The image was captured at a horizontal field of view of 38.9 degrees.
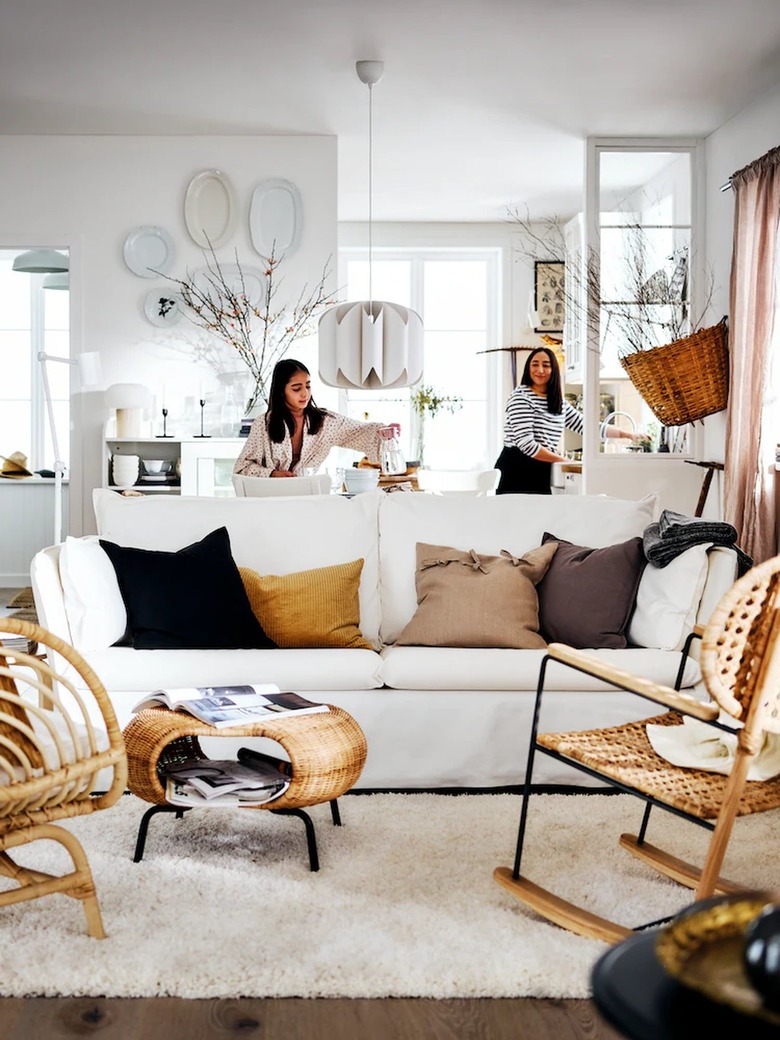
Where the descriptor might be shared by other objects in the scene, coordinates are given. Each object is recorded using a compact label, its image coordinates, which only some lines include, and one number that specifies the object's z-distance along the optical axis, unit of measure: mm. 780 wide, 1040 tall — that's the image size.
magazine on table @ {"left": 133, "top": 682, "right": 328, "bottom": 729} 2578
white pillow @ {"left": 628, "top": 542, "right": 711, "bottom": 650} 3324
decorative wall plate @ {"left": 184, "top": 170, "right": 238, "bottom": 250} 6934
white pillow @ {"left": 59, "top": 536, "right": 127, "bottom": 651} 3262
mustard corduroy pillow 3393
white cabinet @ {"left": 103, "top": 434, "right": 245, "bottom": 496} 6758
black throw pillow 3311
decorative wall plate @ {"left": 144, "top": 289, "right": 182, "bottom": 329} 6984
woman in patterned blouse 5102
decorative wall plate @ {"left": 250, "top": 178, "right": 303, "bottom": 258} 6941
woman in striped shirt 5801
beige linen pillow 3363
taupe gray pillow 3393
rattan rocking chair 1981
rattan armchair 2076
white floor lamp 4848
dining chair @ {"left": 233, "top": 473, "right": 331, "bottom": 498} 4496
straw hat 5070
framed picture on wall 9359
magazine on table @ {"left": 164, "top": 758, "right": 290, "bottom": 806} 2529
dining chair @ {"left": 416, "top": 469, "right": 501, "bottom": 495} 6496
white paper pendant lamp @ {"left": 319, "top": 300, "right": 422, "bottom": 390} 4754
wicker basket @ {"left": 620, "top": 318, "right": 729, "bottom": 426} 6074
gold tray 963
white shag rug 2041
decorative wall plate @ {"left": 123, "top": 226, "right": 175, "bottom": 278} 6953
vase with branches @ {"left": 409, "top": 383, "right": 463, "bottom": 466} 9625
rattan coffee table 2516
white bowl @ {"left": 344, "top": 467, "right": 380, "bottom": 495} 4832
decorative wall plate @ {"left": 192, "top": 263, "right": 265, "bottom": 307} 6992
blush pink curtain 5531
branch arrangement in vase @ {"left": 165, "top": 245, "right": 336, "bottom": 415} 6977
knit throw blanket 3354
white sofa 3205
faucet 6918
